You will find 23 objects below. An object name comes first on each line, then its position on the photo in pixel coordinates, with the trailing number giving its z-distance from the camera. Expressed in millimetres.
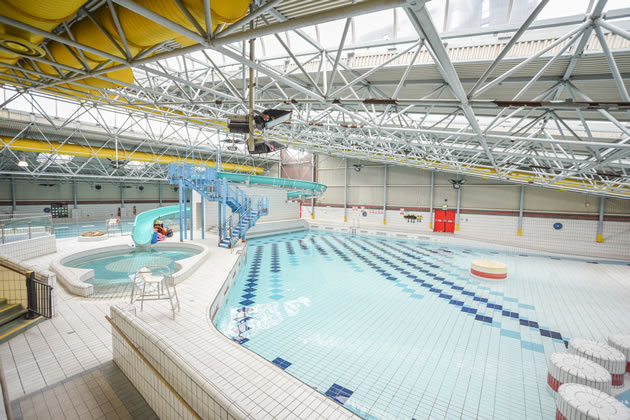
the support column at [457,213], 15897
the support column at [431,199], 16688
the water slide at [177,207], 10200
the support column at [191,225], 11059
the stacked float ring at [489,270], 8242
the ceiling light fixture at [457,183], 15578
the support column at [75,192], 19656
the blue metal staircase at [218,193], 10359
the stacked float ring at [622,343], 3779
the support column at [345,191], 19859
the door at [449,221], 16219
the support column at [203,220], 11973
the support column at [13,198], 17156
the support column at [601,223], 12336
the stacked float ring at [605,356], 3430
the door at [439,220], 16531
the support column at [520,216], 14062
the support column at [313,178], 21200
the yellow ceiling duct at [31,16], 2230
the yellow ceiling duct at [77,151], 11039
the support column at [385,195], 18328
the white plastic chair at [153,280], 3912
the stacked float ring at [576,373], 3039
